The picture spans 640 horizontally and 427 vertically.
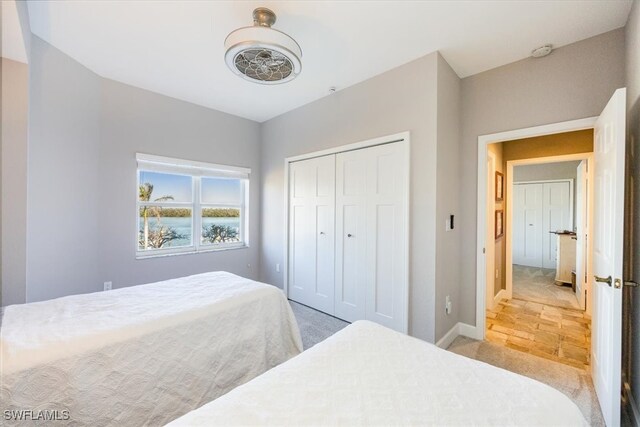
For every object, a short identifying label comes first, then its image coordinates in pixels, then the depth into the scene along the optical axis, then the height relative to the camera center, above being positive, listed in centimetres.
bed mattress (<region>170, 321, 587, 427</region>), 82 -63
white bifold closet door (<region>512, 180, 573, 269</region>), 564 -12
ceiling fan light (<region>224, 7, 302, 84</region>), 165 +105
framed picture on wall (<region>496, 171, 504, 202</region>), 357 +37
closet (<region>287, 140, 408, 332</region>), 257 -24
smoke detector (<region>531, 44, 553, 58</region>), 217 +136
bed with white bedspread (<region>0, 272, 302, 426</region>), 117 -74
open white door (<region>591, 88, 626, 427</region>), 146 -26
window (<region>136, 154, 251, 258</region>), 317 +7
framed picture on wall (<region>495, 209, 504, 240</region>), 360 -15
